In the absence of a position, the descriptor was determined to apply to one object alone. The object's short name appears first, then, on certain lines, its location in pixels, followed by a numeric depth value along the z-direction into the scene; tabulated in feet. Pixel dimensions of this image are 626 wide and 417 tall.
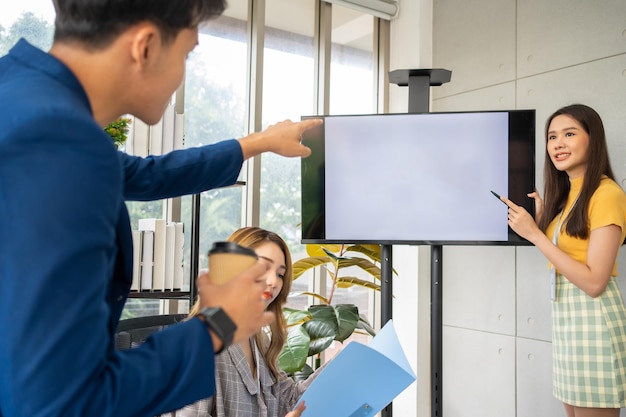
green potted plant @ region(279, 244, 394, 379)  8.49
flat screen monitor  8.27
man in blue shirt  1.92
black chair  6.10
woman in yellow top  7.66
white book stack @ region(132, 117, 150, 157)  8.41
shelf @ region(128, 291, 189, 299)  8.00
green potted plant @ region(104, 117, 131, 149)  7.71
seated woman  5.69
